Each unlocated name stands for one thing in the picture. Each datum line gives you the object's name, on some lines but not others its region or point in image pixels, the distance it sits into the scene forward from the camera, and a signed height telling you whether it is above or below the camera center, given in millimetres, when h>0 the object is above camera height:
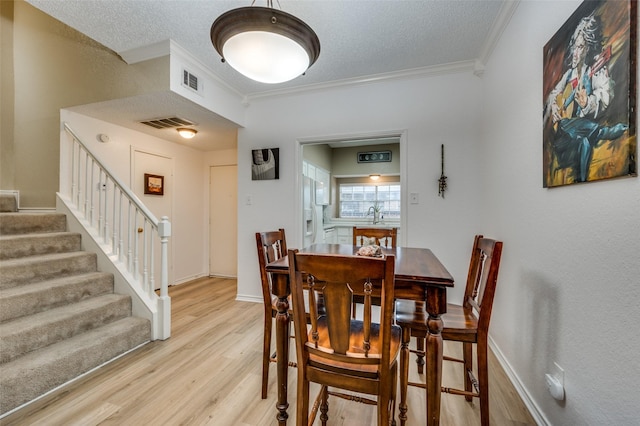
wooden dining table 1254 -458
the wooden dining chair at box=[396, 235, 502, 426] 1341 -607
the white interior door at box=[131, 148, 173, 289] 3742 +406
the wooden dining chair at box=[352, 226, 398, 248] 2385 -204
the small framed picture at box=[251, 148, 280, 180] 3430 +604
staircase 1718 -803
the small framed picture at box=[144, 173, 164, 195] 3848 +376
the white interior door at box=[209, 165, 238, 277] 4691 -186
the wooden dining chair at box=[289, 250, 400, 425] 987 -500
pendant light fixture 1313 +882
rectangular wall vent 2631 +1293
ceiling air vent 3262 +1093
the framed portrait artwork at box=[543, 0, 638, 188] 950 +490
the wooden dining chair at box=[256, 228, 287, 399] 1704 -632
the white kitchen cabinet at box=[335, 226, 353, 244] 5821 -497
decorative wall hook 2867 +327
